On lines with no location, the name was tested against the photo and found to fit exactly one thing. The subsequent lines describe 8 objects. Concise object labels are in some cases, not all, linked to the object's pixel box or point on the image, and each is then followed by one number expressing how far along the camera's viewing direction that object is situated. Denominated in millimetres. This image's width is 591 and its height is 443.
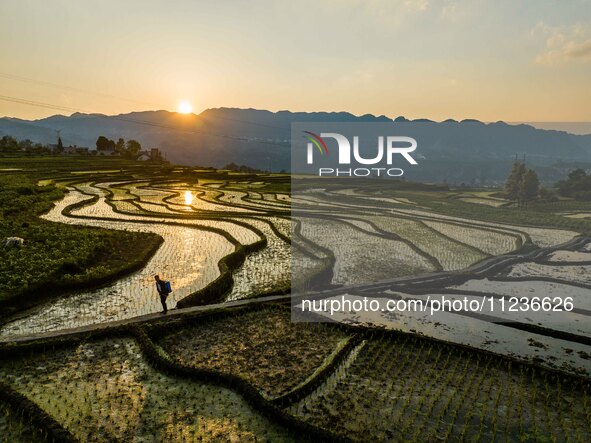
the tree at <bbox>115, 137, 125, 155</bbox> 107150
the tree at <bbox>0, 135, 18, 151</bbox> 78894
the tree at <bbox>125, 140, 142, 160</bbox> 95312
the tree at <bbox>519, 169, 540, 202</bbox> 55000
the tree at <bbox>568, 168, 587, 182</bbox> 62594
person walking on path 12938
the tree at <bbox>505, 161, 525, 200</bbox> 59134
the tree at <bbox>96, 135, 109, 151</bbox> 109938
